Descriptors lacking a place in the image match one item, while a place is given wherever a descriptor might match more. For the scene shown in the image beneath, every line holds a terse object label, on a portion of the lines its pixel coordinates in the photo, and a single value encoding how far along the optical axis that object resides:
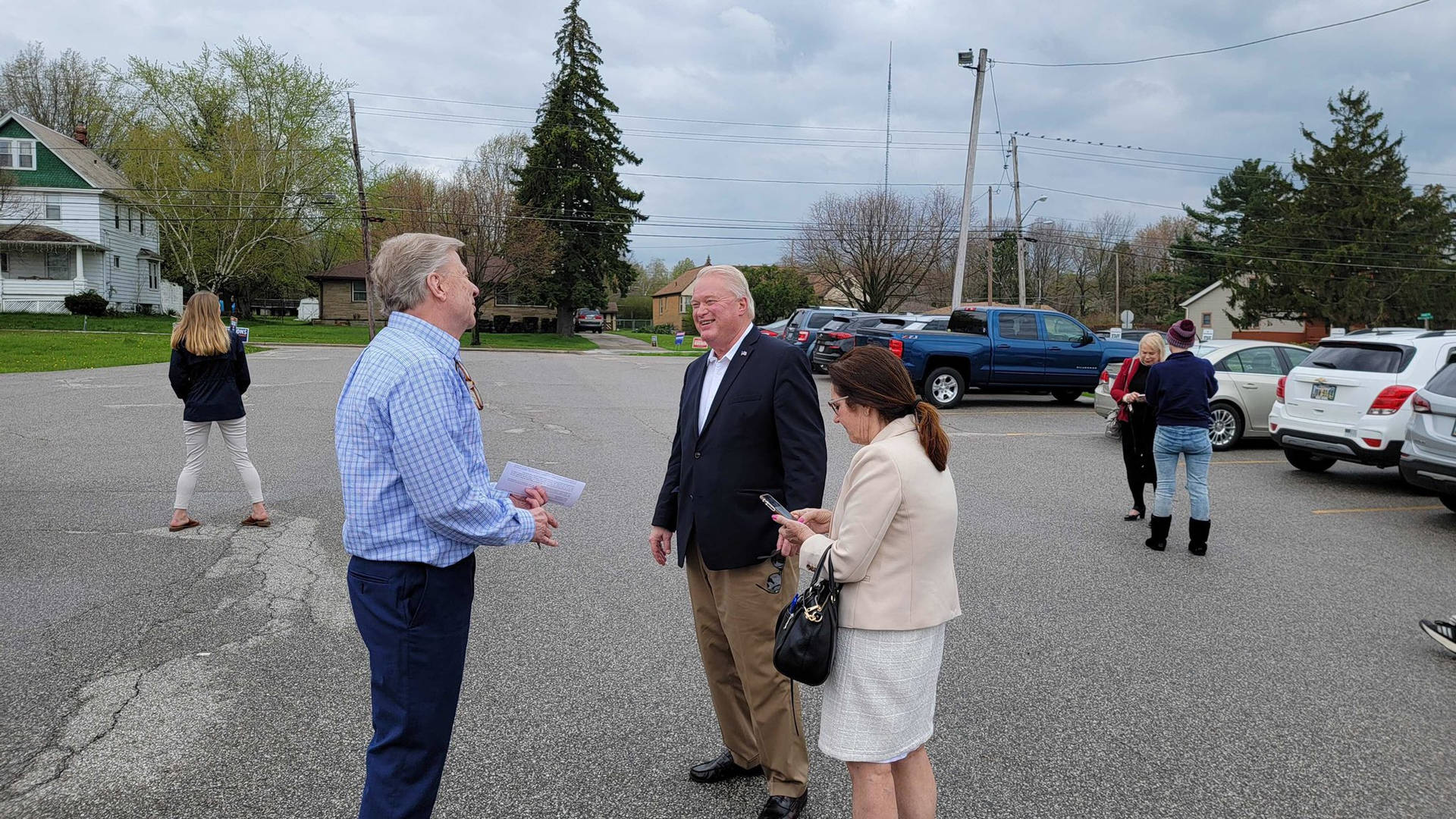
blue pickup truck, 17.70
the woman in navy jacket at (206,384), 6.92
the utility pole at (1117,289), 68.17
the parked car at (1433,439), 8.23
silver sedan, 13.33
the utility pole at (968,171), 26.73
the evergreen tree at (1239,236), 49.94
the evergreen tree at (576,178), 47.72
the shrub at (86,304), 43.06
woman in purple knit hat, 7.16
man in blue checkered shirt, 2.39
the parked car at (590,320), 64.25
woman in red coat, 8.14
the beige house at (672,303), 98.25
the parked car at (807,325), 25.23
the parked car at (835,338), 20.75
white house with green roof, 43.41
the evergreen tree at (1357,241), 46.81
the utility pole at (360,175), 38.66
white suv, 9.99
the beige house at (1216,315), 61.25
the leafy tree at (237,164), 46.41
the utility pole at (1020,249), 37.62
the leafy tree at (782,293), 60.94
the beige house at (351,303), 64.38
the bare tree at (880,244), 53.94
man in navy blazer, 3.25
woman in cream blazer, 2.62
